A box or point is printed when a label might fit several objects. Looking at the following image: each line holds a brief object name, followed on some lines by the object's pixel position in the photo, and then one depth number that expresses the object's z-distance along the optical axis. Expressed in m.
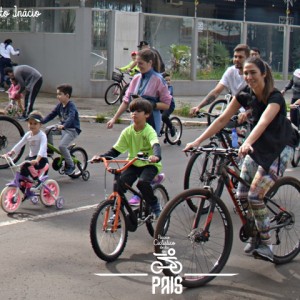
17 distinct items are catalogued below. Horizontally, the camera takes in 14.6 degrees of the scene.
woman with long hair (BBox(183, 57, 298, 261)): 9.63
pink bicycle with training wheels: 13.00
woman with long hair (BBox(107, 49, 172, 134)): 13.30
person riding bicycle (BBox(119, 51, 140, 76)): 31.04
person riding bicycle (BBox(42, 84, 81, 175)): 15.71
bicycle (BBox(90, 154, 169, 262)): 9.98
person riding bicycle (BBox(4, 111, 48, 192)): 13.39
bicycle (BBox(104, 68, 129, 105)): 32.90
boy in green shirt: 10.83
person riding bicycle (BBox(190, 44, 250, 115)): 14.44
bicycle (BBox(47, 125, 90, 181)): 15.73
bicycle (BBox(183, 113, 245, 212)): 12.40
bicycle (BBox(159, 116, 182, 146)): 22.34
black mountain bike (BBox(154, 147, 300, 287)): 8.97
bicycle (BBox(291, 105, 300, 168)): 18.89
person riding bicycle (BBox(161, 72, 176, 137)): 21.63
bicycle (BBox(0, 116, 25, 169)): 17.34
